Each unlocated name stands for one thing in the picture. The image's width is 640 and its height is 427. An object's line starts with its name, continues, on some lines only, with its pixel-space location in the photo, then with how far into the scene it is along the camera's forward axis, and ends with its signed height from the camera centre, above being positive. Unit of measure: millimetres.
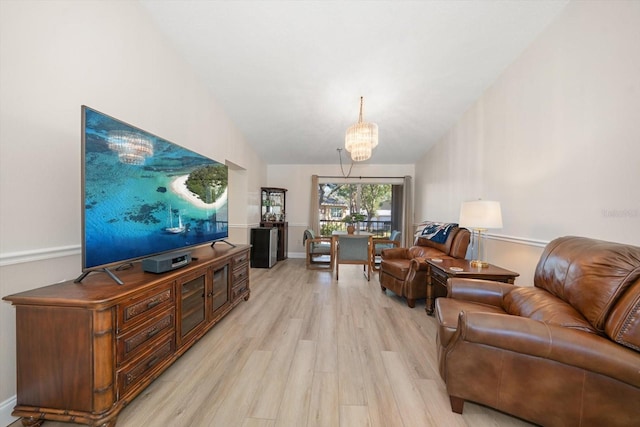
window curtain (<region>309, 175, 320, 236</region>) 5977 +49
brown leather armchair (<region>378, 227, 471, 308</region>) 2982 -712
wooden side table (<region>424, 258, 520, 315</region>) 2270 -579
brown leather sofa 1092 -668
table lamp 2344 -28
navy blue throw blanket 3316 -288
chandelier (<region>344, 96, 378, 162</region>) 3154 +950
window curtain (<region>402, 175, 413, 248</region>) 5840 -40
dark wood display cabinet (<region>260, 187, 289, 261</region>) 5629 -88
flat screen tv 1378 +104
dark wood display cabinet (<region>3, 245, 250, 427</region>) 1196 -741
